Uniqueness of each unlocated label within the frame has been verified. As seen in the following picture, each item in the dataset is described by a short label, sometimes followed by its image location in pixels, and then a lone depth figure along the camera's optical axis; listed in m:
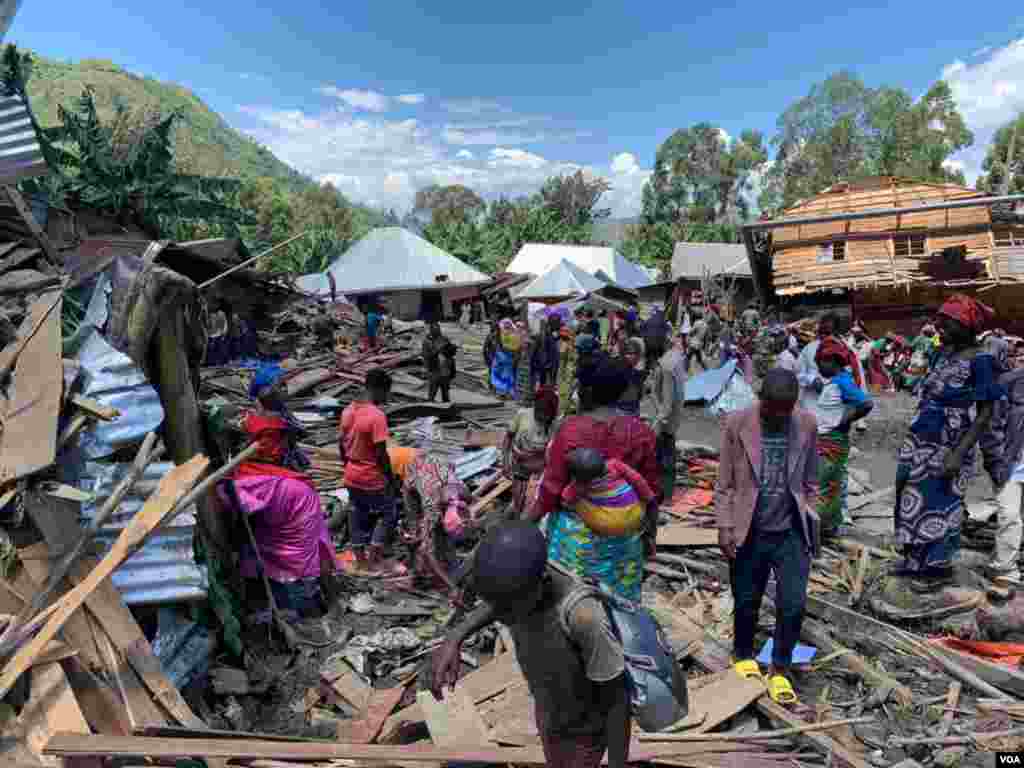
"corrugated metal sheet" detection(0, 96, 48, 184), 4.59
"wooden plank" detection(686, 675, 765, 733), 3.34
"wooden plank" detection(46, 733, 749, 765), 2.37
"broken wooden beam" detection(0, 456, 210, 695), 2.40
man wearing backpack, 1.90
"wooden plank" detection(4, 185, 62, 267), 4.91
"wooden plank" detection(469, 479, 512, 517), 6.23
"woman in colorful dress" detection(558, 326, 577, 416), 9.77
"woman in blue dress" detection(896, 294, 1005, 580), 4.30
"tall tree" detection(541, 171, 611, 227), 52.66
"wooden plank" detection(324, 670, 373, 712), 3.72
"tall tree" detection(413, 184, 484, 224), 58.15
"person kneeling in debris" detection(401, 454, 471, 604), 4.82
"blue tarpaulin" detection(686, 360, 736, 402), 11.73
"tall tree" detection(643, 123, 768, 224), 50.91
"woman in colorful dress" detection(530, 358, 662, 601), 3.13
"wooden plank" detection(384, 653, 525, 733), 3.59
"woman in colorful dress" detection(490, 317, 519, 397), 12.84
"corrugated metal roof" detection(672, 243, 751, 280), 34.44
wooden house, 18.02
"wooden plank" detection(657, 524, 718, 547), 5.70
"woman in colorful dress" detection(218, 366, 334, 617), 4.23
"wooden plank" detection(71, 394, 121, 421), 3.21
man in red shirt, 5.03
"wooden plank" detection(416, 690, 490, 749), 3.11
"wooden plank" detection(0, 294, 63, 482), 2.93
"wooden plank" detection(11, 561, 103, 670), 2.76
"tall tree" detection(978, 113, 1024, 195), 36.11
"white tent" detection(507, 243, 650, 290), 28.16
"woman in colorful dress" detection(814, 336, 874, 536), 5.20
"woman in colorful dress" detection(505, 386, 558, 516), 4.73
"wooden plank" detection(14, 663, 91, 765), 2.42
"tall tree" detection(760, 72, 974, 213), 39.41
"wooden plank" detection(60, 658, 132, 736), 2.63
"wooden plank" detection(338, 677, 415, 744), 3.33
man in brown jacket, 3.45
